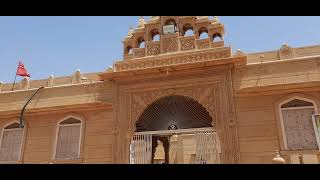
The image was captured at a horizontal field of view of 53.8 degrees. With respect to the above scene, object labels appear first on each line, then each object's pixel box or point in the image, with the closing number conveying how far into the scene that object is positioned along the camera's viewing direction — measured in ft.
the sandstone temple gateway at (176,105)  30.99
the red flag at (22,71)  47.34
